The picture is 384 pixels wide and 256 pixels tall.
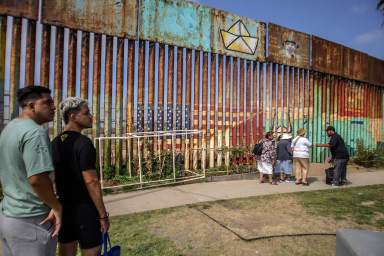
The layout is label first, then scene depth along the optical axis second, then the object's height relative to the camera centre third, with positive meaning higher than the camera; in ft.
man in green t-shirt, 7.41 -1.53
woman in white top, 29.81 -2.15
